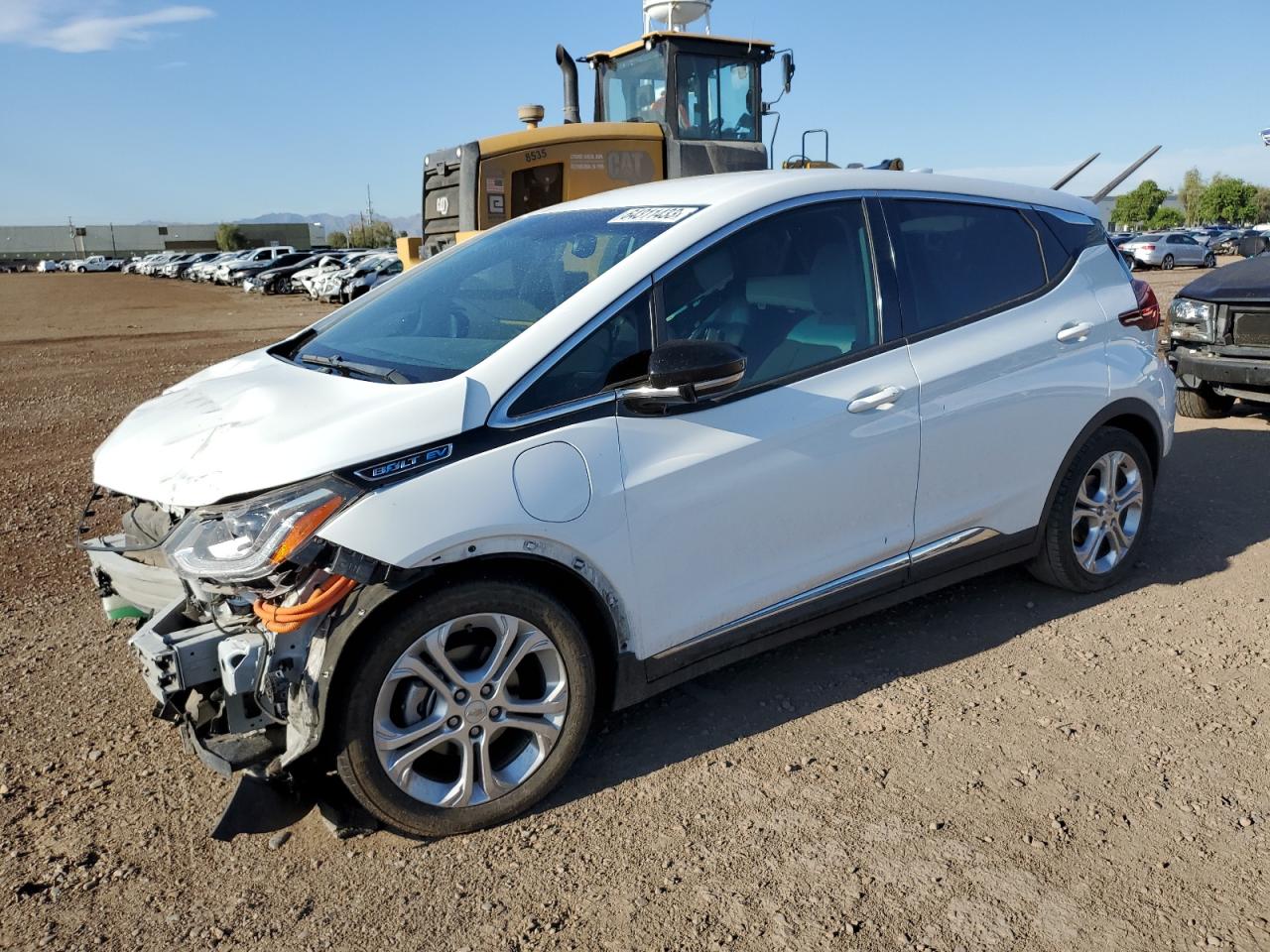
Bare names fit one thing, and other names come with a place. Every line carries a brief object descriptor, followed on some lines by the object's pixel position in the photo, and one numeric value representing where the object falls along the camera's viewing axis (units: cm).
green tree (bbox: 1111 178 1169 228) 10250
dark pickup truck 723
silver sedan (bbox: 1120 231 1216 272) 3706
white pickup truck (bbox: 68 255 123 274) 8069
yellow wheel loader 1138
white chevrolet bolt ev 274
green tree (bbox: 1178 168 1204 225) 10762
